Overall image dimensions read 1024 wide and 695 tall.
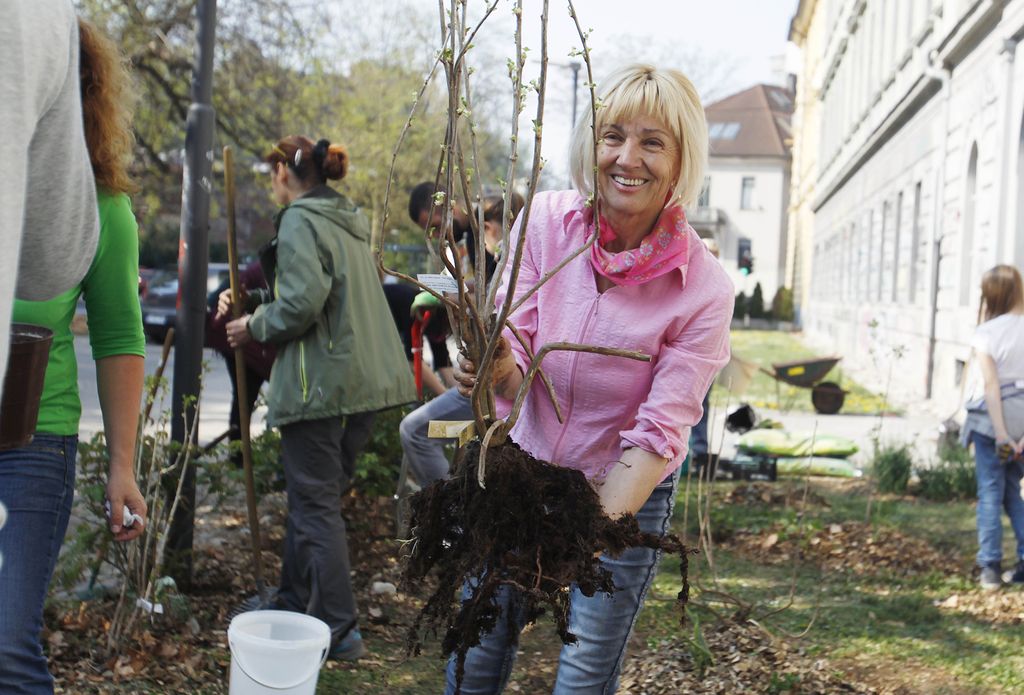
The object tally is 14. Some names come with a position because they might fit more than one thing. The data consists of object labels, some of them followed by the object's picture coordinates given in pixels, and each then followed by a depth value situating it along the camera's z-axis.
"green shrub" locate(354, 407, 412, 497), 5.74
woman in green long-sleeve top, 2.15
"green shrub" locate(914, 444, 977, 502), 8.52
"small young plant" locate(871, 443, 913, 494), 8.66
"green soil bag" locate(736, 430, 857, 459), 9.49
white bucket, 3.46
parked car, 22.17
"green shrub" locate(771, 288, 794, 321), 50.94
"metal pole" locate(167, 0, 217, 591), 4.86
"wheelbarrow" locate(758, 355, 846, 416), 13.72
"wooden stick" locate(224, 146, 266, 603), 4.66
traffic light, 31.54
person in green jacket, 4.33
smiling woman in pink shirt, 2.56
